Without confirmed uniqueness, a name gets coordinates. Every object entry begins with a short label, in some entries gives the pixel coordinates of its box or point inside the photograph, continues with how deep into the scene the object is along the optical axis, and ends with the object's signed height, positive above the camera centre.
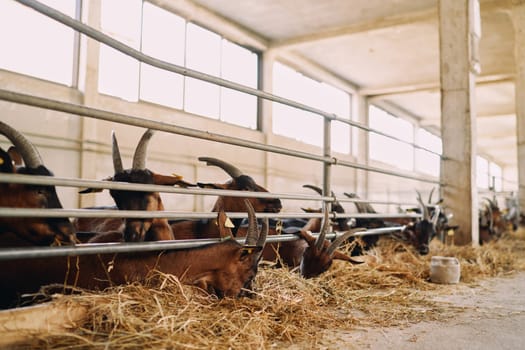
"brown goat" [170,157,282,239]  4.18 +0.05
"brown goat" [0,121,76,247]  2.66 +0.02
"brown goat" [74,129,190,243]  3.05 +0.05
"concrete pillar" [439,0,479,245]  6.96 +1.39
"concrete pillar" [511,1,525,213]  10.51 +2.86
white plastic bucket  4.48 -0.53
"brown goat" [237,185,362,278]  3.86 -0.35
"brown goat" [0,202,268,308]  2.70 -0.35
